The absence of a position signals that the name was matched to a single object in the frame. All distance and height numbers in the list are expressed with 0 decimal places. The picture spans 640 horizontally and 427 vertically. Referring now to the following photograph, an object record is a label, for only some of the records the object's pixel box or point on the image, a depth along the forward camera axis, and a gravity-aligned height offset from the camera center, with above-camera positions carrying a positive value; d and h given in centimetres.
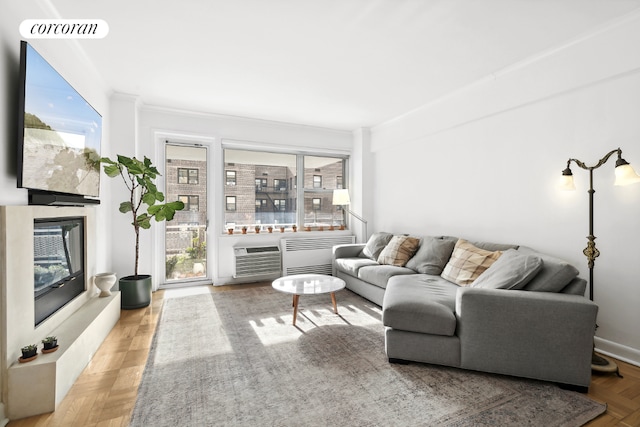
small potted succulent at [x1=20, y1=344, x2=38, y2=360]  170 -81
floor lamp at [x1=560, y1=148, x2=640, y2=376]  212 +20
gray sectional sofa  192 -78
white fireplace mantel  163 -79
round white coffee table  302 -81
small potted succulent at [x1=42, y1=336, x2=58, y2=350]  182 -82
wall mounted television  180 +51
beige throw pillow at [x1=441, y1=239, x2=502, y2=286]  291 -54
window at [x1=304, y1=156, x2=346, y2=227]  544 +39
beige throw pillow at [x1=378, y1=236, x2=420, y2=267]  387 -55
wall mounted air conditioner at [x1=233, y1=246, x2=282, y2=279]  453 -80
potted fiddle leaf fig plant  341 -5
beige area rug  168 -116
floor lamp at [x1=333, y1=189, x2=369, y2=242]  488 +20
